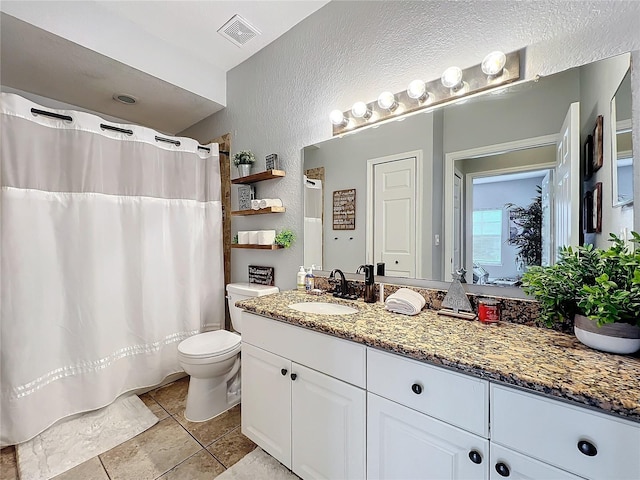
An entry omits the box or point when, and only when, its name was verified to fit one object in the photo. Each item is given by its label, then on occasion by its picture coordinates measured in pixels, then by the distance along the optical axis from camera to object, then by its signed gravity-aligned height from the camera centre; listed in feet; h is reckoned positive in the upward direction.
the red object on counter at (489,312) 3.99 -1.08
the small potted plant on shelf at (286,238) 6.82 -0.08
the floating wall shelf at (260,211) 6.89 +0.57
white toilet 5.99 -2.86
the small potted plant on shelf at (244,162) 7.57 +1.89
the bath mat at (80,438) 4.96 -3.85
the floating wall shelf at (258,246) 6.85 -0.29
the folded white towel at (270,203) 7.02 +0.76
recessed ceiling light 7.76 +3.71
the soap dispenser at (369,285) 5.32 -0.93
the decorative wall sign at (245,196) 7.73 +1.04
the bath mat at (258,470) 4.68 -3.85
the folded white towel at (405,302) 4.41 -1.05
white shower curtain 5.31 -0.50
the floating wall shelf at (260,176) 6.86 +1.42
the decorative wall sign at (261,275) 7.34 -1.03
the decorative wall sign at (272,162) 7.05 +1.75
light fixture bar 4.13 +2.22
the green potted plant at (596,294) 2.65 -0.61
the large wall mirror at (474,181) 3.73 +0.81
